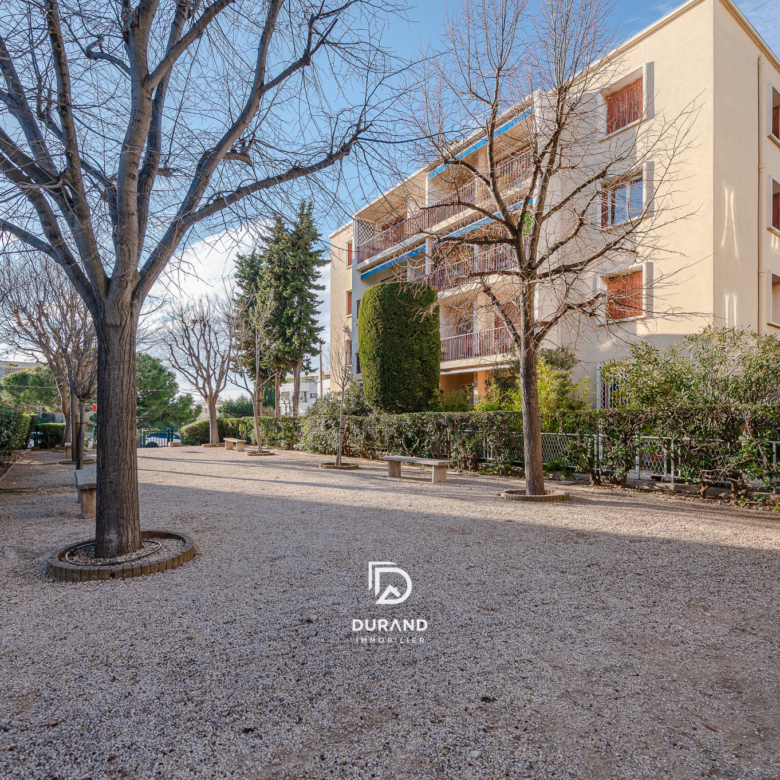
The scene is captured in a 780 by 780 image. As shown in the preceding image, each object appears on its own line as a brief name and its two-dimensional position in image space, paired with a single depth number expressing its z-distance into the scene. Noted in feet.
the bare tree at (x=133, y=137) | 13.05
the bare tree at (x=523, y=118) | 23.91
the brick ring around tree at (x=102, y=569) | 13.52
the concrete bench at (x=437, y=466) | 32.87
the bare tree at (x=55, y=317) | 42.96
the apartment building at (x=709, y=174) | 37.86
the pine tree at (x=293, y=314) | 83.10
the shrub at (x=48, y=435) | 72.43
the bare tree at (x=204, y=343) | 69.82
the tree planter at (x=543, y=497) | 25.84
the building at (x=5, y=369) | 179.81
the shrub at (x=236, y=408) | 111.96
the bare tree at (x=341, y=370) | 44.38
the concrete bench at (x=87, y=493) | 20.83
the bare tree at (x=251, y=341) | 65.16
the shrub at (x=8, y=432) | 35.45
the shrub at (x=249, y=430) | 65.05
